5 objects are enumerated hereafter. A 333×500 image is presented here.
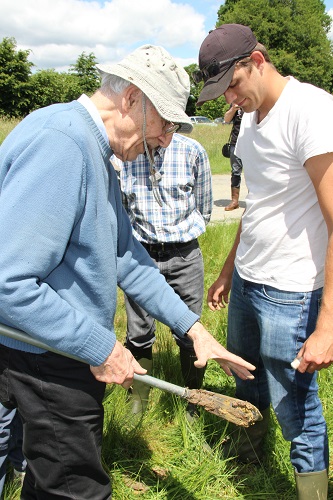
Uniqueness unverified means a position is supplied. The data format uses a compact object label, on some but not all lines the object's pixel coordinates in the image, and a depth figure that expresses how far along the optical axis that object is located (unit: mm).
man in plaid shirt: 2787
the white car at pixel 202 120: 34019
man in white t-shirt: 1720
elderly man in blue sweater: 1302
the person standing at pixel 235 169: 6778
